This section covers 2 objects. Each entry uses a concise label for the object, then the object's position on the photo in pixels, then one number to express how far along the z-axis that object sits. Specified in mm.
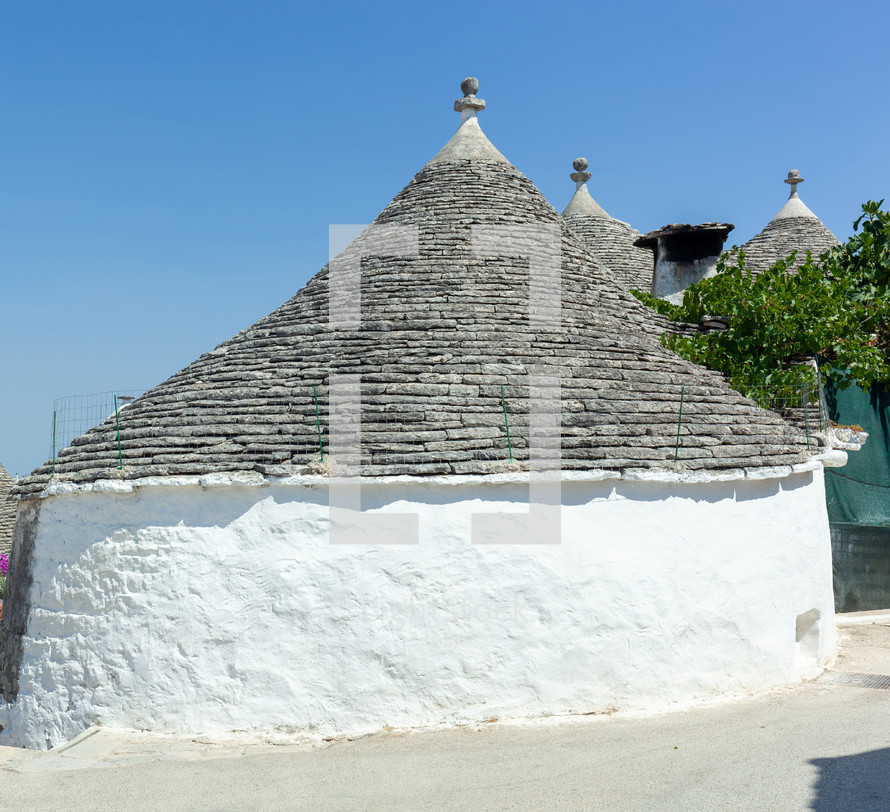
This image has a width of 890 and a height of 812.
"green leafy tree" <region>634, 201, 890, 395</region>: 11539
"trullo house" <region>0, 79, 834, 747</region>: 6965
